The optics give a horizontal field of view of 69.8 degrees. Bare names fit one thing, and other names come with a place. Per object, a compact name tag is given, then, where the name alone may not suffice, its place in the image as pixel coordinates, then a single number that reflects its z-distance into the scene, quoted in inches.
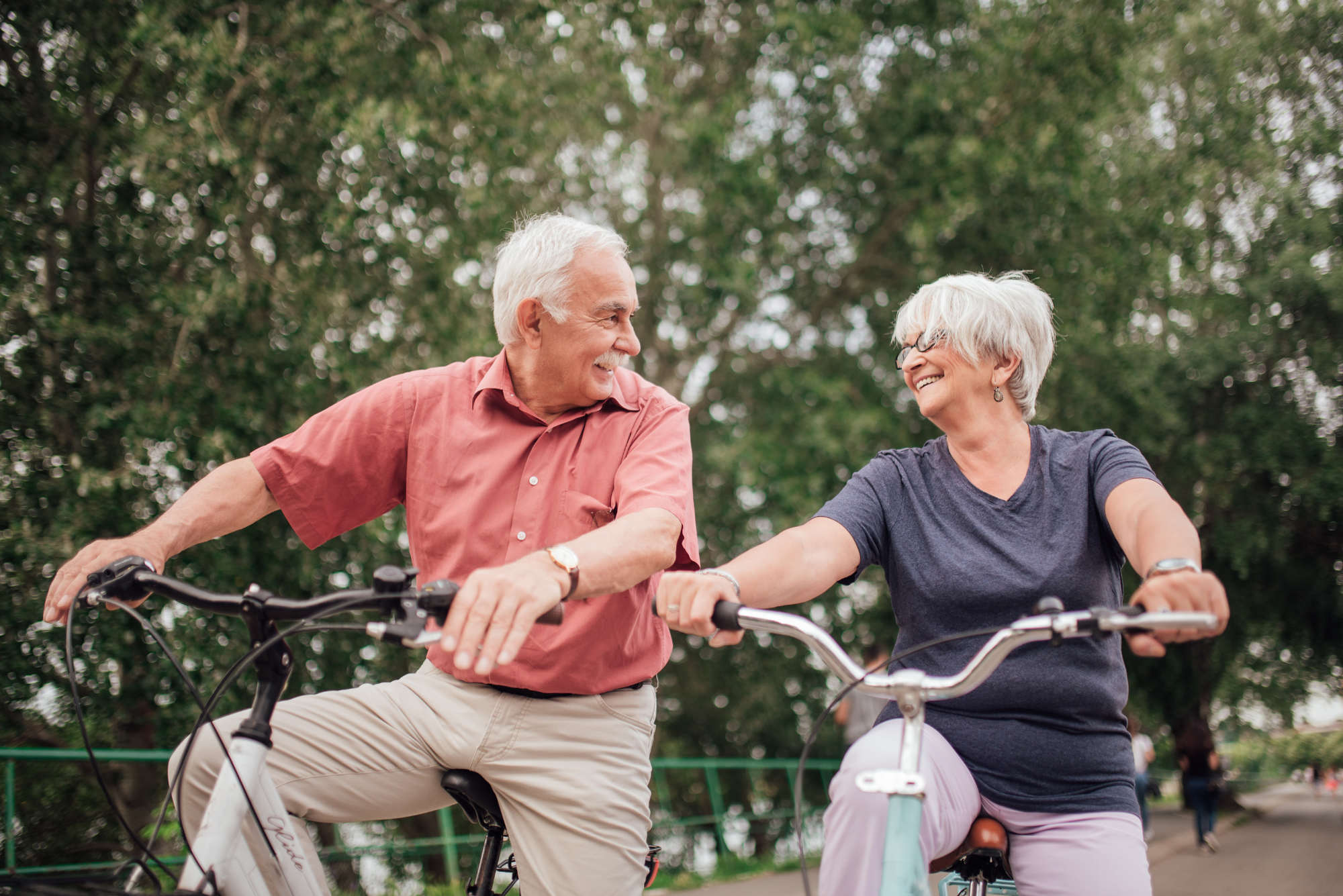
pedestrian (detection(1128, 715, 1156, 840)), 581.4
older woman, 70.3
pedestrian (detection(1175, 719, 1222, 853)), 474.0
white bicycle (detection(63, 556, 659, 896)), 60.2
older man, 81.0
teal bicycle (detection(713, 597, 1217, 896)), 59.1
